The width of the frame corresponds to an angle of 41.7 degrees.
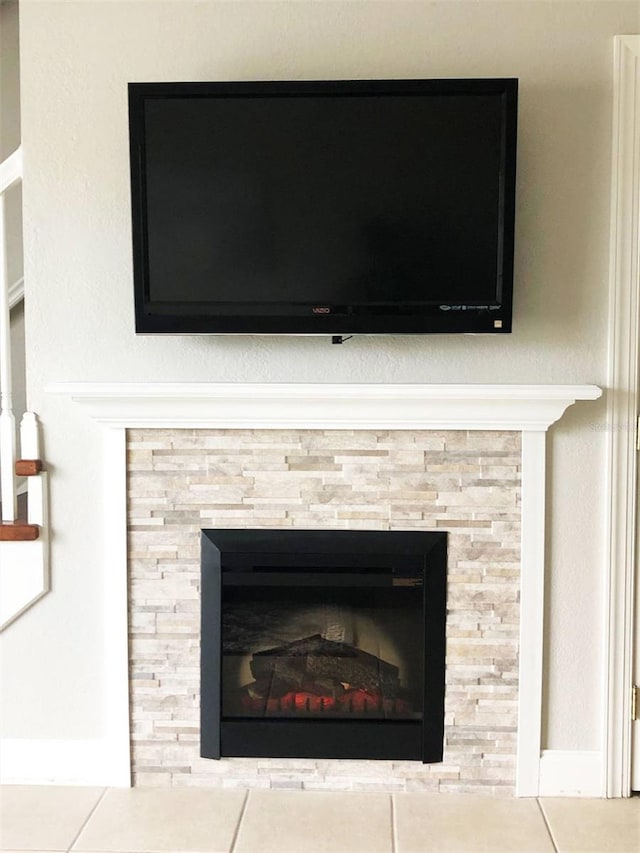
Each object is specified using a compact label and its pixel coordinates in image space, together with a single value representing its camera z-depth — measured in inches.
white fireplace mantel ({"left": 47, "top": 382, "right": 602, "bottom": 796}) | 85.4
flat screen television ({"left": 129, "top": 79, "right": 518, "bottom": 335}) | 80.7
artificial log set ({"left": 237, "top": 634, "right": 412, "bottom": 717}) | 91.7
